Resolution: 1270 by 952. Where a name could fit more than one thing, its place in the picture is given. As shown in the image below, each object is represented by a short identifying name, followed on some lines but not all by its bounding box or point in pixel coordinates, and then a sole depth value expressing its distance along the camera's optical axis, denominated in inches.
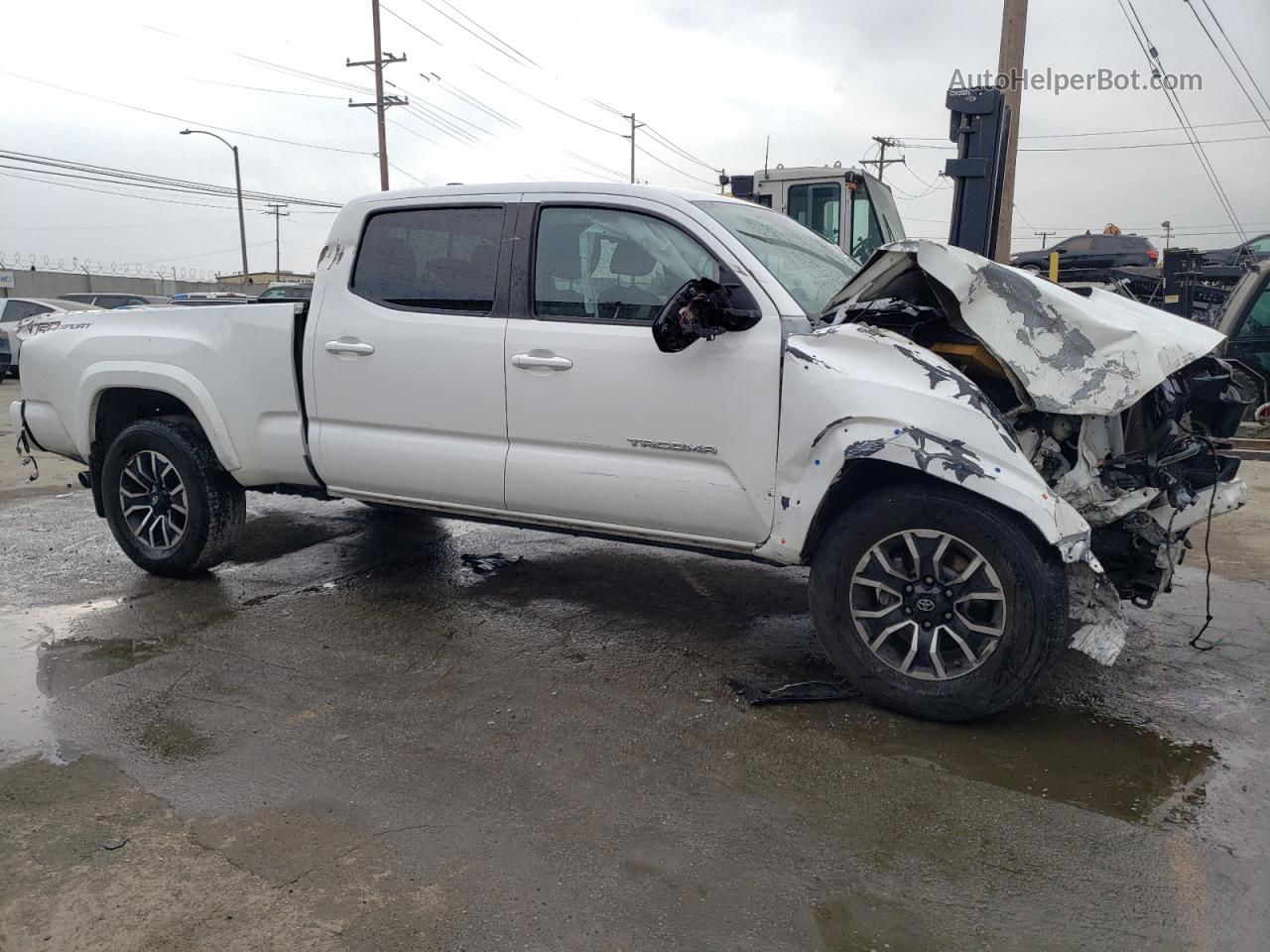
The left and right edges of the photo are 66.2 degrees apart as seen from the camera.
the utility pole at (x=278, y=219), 2301.9
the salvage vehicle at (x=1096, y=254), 573.3
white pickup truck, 136.0
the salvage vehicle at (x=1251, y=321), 357.1
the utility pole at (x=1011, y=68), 417.4
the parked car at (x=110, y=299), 864.9
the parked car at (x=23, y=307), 759.7
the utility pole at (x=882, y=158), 2053.4
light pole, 1326.8
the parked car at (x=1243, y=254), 528.4
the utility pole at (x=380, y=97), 1204.5
